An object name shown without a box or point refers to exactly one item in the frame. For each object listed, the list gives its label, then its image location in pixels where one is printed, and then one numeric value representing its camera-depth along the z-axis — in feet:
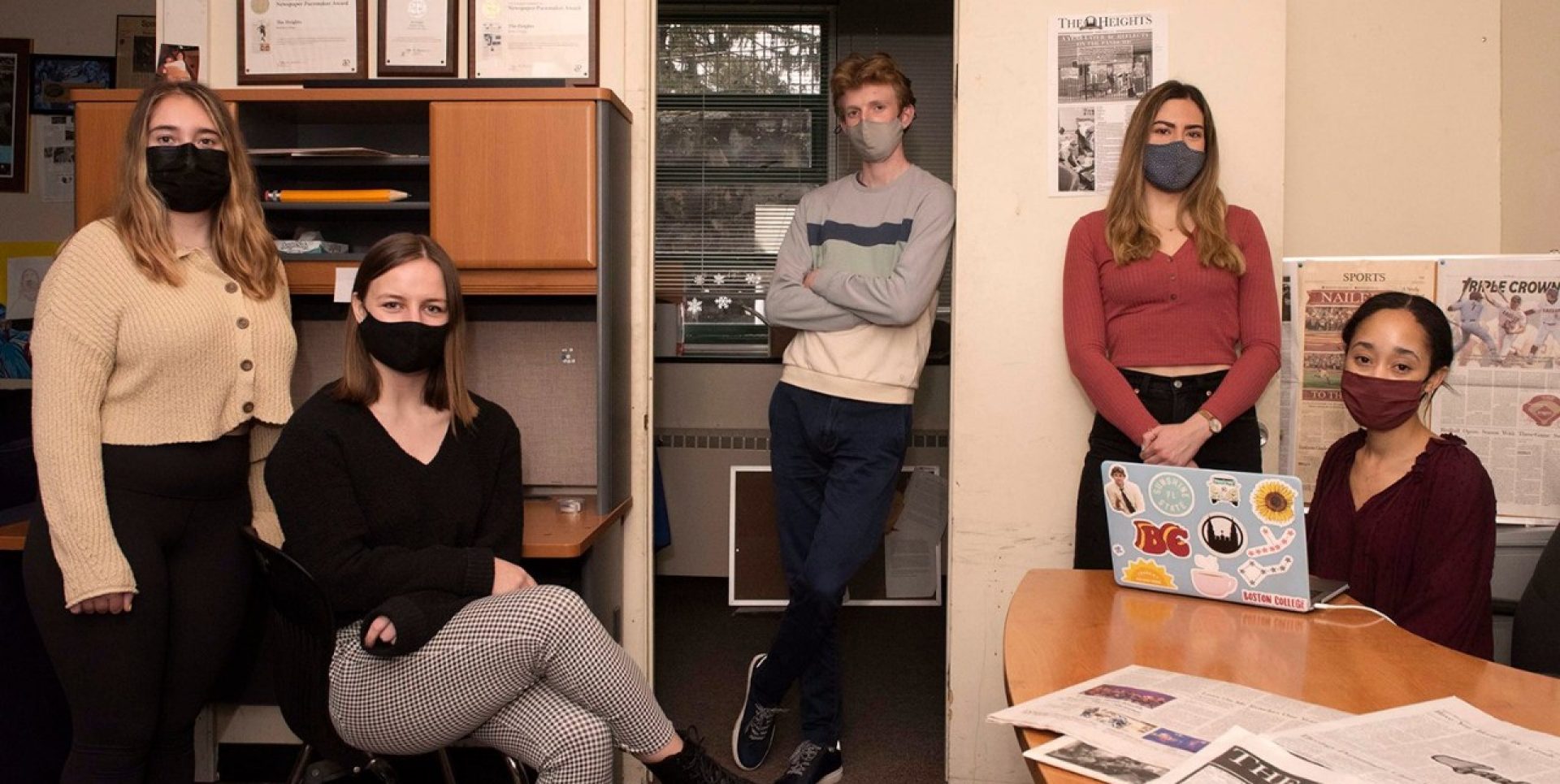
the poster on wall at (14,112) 14.37
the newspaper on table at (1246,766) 3.22
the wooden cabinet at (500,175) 8.22
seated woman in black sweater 6.14
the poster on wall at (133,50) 14.56
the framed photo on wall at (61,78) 14.39
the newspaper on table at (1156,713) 3.53
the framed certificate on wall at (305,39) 9.18
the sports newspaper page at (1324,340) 9.41
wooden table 4.17
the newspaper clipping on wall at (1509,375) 9.06
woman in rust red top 7.87
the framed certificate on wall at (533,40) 9.07
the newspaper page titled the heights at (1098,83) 8.88
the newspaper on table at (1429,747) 3.34
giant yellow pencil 8.41
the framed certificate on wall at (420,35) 9.12
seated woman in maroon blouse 5.87
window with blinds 17.08
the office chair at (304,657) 6.04
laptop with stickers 5.10
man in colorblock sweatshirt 8.61
